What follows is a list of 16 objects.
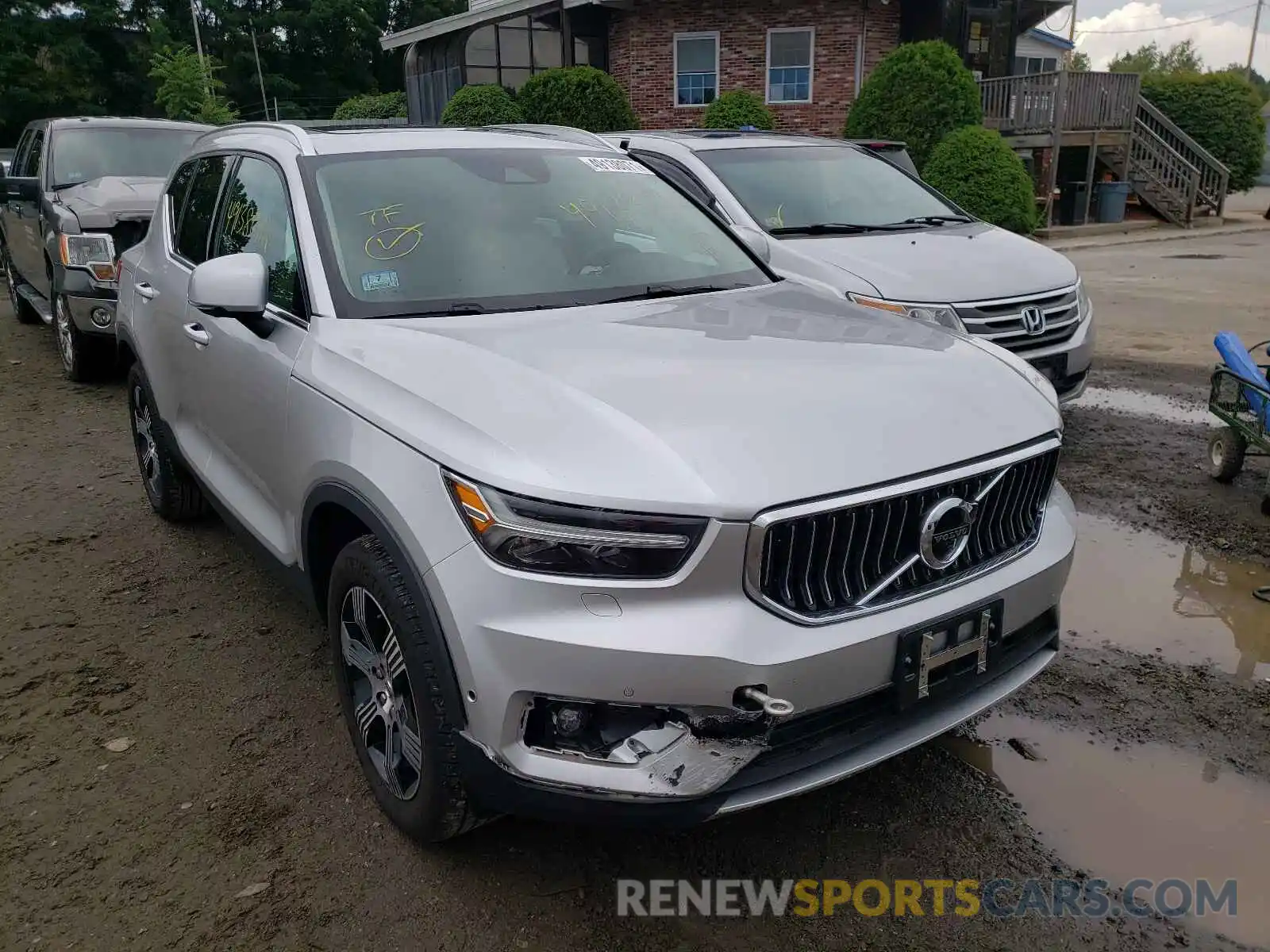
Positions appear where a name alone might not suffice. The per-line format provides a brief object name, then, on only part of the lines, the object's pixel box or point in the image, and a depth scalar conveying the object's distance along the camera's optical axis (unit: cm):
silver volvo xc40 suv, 216
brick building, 2084
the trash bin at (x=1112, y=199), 1953
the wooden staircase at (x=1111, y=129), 1911
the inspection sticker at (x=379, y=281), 310
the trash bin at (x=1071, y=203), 1952
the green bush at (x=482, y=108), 2038
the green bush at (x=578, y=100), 1964
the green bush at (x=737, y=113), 1902
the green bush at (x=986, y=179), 1520
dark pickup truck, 750
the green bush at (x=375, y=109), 3162
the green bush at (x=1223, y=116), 2152
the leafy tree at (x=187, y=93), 2952
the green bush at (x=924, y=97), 1697
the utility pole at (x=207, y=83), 3095
